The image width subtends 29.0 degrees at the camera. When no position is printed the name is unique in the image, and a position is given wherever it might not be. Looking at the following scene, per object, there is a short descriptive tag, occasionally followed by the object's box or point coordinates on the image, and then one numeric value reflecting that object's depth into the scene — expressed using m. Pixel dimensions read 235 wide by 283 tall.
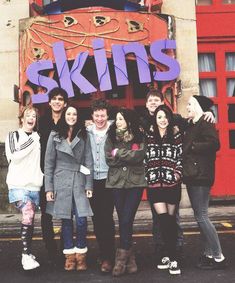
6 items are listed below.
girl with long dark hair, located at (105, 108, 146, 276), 5.08
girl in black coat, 5.14
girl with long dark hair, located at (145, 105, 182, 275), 5.07
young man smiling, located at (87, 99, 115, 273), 5.33
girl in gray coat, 5.23
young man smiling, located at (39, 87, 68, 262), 5.52
